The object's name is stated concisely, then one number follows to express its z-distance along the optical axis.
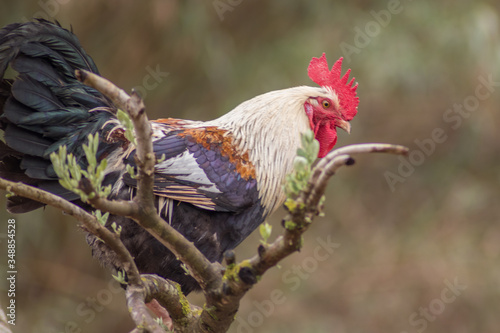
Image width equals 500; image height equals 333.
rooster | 7.58
